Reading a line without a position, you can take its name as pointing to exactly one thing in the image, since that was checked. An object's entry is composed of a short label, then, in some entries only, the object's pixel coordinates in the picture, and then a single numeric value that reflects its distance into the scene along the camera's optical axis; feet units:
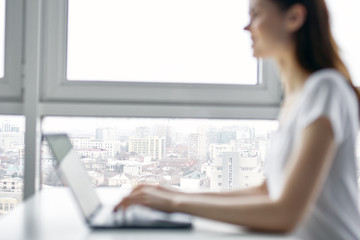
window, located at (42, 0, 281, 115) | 6.55
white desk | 3.43
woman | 3.19
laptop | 3.68
